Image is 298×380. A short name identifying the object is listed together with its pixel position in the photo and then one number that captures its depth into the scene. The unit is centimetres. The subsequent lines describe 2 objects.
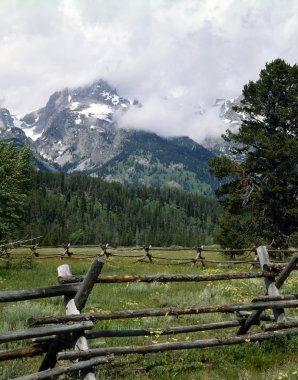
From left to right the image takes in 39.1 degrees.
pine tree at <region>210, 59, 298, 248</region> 3147
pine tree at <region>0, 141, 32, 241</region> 2677
